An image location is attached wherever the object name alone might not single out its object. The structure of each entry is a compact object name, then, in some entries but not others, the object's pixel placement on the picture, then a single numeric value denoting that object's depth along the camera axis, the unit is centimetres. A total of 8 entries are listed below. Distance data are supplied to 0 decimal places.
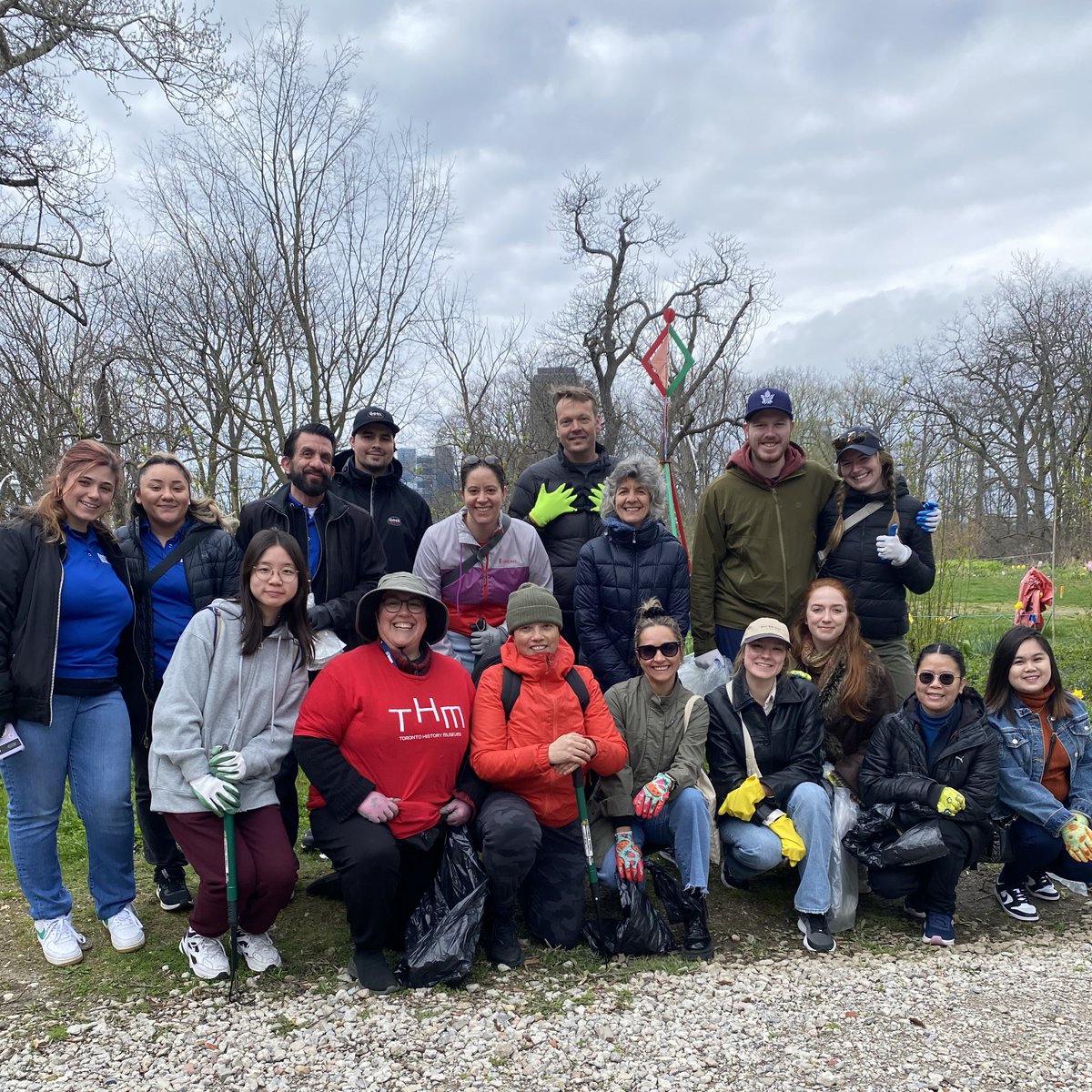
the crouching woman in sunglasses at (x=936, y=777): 388
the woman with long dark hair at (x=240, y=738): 339
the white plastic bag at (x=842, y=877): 395
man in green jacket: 469
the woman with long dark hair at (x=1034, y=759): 416
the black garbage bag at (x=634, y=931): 360
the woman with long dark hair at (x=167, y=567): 385
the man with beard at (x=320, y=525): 423
